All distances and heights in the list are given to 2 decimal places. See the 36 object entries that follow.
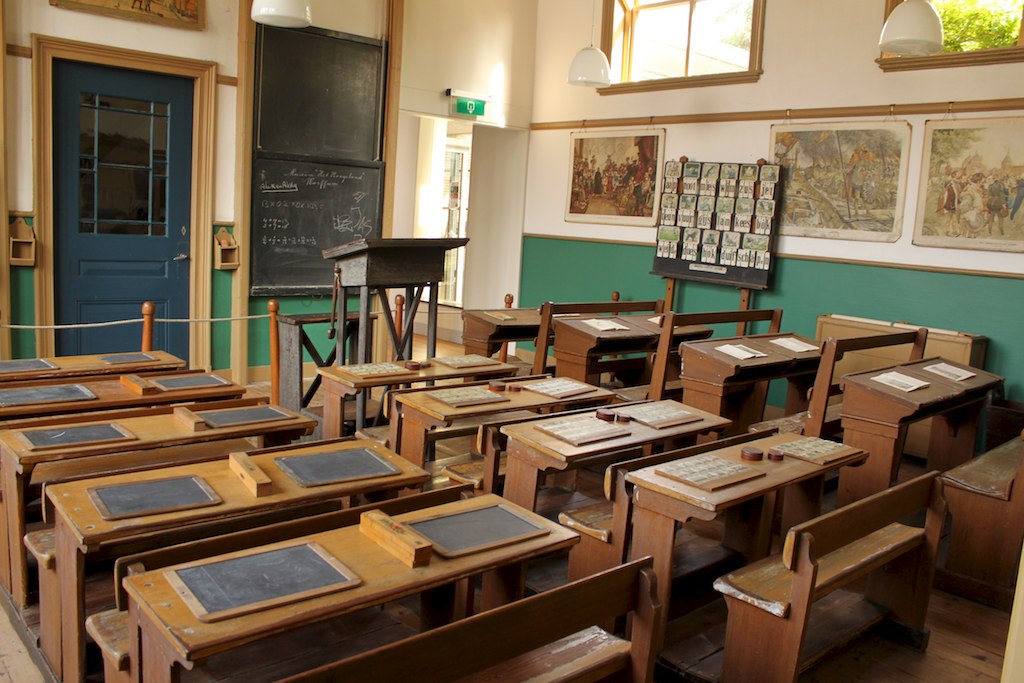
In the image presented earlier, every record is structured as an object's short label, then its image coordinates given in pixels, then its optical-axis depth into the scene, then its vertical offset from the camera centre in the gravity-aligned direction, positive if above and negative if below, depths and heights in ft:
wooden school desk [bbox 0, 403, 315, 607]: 9.08 -2.87
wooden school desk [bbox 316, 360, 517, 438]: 13.62 -2.83
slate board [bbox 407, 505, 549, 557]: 7.29 -2.78
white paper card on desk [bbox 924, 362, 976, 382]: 15.94 -2.39
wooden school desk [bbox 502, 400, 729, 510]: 10.37 -2.83
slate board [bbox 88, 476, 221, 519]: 7.63 -2.80
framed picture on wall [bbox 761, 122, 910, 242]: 21.50 +1.45
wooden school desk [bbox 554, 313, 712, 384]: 18.49 -2.67
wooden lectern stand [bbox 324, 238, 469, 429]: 15.89 -1.24
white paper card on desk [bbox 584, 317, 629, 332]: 18.83 -2.30
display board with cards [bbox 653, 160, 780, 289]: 23.67 +0.12
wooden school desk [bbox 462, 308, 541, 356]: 19.54 -2.66
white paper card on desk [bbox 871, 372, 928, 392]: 14.14 -2.34
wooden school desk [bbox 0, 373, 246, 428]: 11.12 -2.81
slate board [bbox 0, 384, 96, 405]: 11.15 -2.80
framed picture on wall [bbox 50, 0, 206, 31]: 20.03 +4.21
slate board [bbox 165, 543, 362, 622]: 6.01 -2.80
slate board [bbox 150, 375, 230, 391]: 12.37 -2.74
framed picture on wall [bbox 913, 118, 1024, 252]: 19.57 +1.33
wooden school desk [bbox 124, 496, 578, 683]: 5.69 -2.84
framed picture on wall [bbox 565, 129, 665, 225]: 26.81 +1.34
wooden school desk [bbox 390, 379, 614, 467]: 12.09 -2.87
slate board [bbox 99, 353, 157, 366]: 13.96 -2.77
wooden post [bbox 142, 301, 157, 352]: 18.29 -2.82
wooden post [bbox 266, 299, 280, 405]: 19.42 -3.53
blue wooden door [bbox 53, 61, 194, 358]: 20.47 -0.34
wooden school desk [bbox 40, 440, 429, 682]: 7.43 -2.83
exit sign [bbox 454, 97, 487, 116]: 27.41 +3.27
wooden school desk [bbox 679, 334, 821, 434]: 16.06 -2.79
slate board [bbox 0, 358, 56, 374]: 12.89 -2.78
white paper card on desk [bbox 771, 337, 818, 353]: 18.16 -2.38
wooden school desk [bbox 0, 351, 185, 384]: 12.85 -2.78
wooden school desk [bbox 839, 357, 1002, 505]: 13.48 -2.80
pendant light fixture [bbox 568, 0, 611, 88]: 23.54 +4.02
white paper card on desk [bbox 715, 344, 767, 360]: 16.29 -2.33
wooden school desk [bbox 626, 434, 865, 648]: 9.08 -3.07
